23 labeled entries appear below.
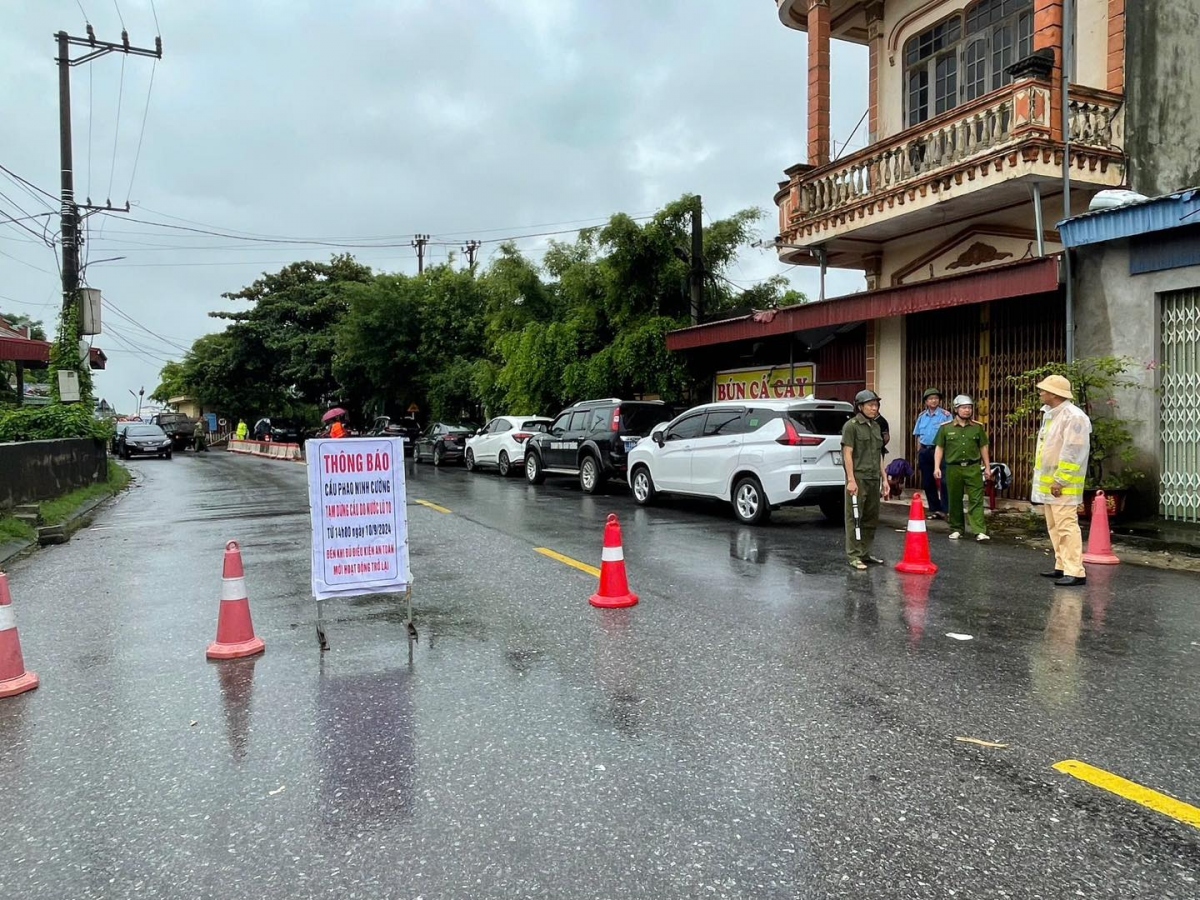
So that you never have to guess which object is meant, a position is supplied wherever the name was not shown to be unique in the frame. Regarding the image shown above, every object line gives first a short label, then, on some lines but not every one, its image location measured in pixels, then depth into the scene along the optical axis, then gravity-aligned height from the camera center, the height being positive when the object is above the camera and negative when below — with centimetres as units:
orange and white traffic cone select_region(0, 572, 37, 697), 500 -132
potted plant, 1112 -14
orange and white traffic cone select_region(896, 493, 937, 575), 808 -123
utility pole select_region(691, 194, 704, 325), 1945 +351
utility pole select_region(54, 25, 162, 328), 2061 +619
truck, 4400 -7
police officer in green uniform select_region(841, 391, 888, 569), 841 -54
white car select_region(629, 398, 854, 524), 1130 -50
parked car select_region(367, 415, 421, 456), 3123 -15
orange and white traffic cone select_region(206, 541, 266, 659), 559 -124
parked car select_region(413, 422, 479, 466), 2603 -56
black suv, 1625 -27
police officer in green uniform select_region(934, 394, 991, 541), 1005 -52
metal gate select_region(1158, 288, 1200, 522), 1079 +2
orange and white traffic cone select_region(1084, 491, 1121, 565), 877 -128
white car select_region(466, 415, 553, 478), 2125 -45
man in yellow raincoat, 755 -51
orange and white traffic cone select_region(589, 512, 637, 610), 679 -120
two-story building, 1246 +360
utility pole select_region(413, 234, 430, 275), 4969 +1023
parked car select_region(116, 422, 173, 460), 3472 -53
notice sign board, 607 -66
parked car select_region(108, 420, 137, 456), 3628 -19
